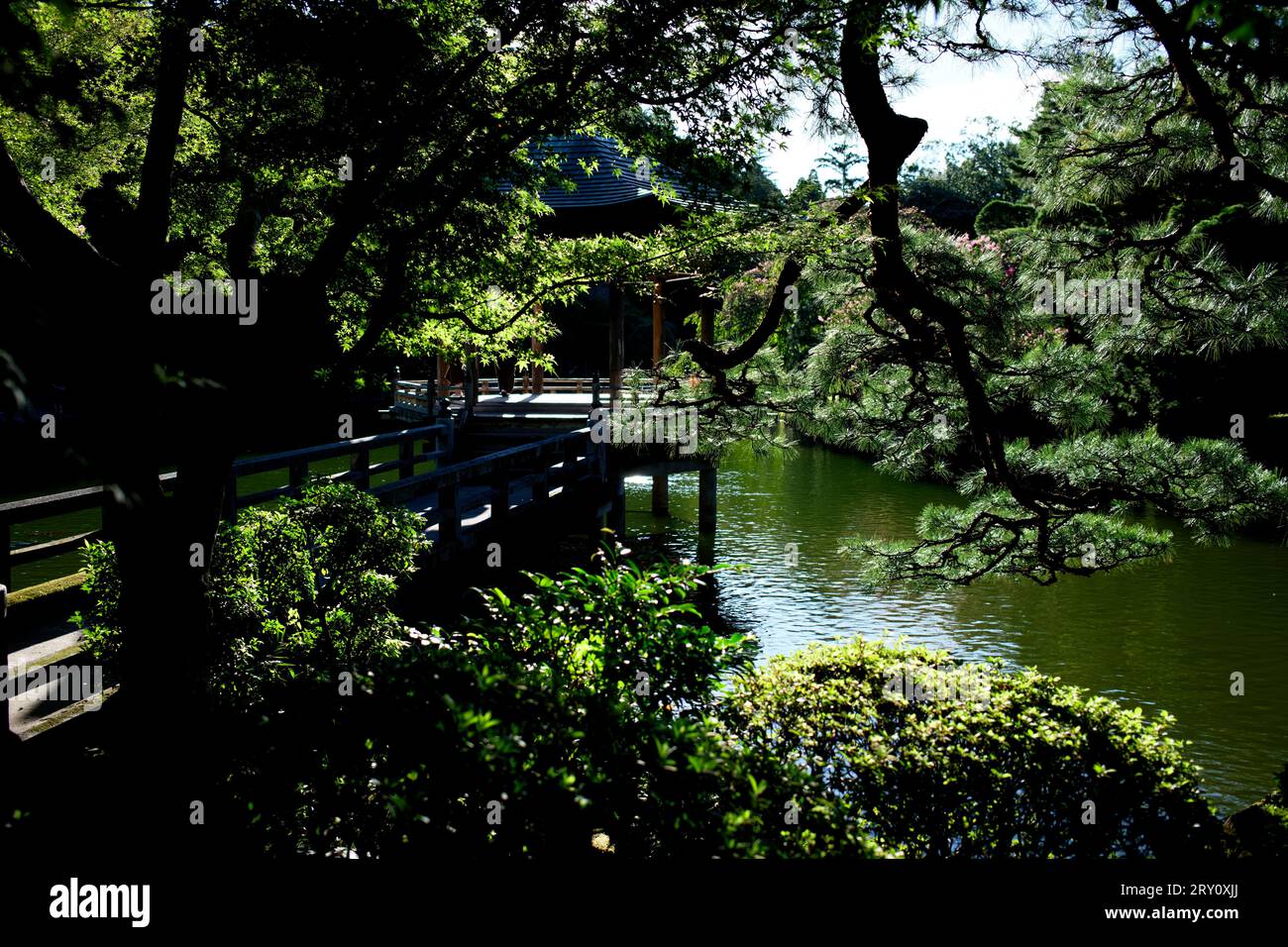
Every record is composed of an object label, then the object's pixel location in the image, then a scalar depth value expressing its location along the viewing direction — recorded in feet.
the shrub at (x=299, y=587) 17.08
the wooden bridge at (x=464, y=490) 18.37
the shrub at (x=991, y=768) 12.00
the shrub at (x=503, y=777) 10.04
